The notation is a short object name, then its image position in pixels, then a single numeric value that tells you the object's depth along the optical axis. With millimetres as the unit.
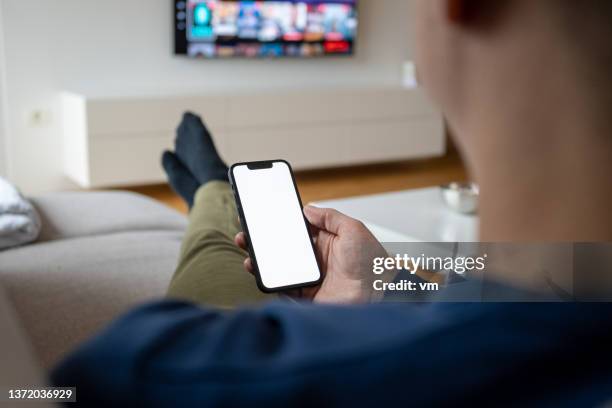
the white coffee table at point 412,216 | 1891
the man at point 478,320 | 394
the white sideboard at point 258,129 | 3568
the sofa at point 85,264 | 1095
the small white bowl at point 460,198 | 2111
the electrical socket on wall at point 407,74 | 4727
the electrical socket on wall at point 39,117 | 3713
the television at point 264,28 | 4020
